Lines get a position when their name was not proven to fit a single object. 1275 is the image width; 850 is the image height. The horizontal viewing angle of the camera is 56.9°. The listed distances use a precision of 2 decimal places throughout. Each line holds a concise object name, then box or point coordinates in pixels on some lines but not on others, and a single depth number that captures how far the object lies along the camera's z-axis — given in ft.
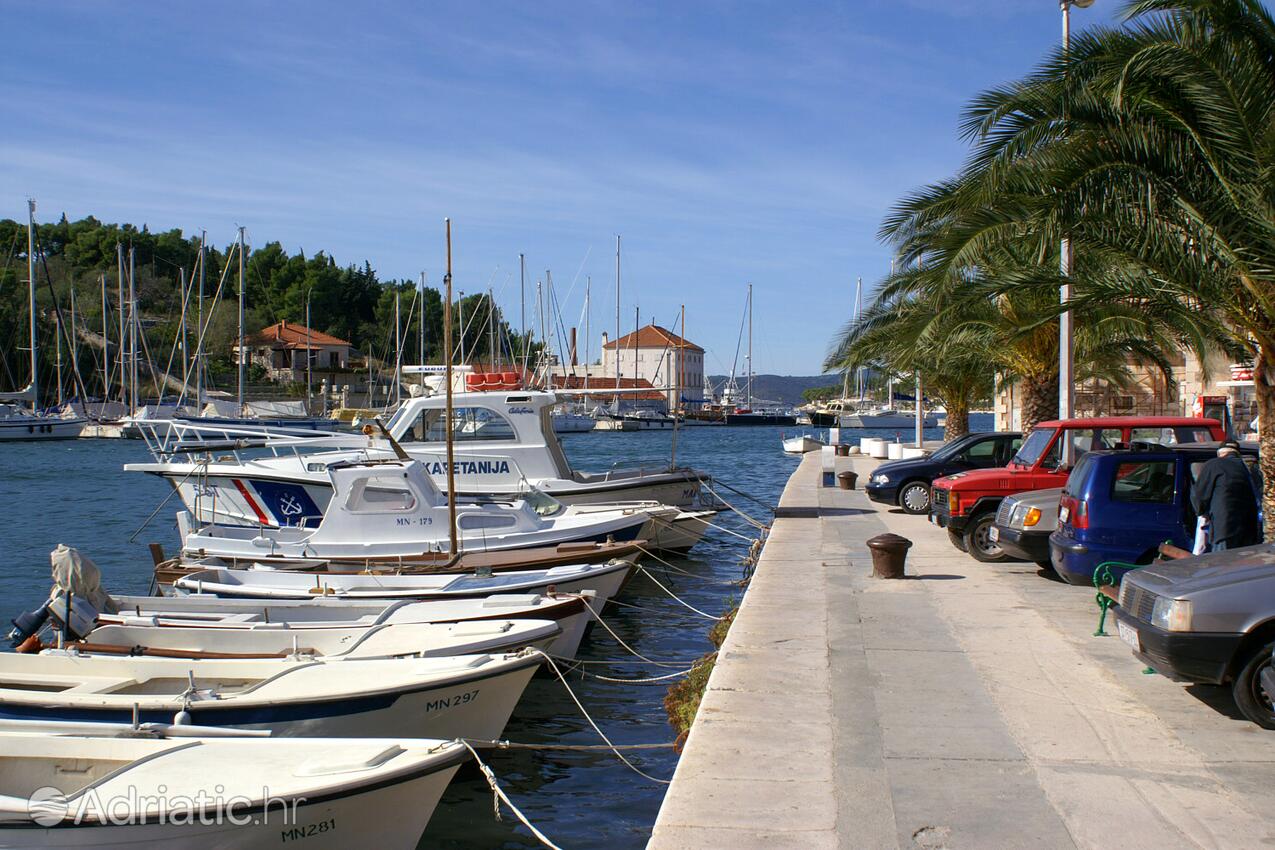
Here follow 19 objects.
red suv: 52.44
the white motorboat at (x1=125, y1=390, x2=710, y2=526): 68.74
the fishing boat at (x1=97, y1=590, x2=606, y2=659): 39.88
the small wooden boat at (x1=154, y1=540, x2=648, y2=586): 53.67
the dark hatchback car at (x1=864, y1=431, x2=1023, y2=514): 72.64
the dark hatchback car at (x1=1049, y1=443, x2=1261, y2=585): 38.88
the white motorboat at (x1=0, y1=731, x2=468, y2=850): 20.92
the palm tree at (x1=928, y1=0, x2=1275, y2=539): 40.19
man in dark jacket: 33.99
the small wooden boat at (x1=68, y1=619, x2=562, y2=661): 34.53
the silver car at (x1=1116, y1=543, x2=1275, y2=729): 25.21
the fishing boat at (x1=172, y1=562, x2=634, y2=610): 46.11
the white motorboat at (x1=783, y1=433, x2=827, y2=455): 190.60
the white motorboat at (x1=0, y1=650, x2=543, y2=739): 28.07
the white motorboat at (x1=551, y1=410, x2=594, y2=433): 309.83
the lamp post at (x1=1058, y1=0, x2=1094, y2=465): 61.87
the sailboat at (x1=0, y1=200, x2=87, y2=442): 238.89
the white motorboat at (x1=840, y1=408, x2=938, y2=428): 343.87
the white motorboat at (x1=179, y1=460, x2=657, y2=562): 56.85
